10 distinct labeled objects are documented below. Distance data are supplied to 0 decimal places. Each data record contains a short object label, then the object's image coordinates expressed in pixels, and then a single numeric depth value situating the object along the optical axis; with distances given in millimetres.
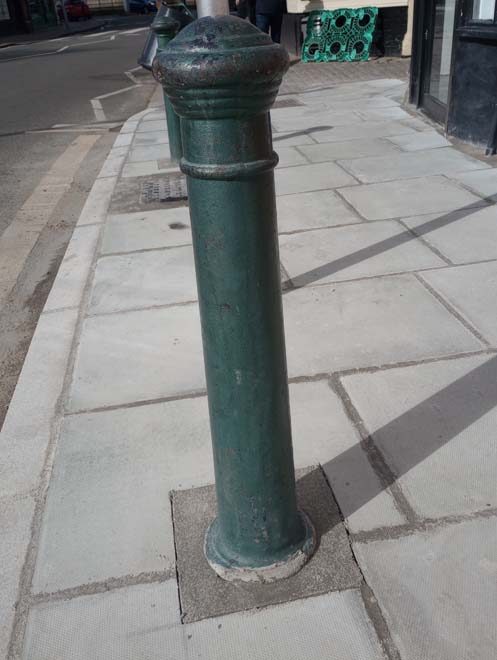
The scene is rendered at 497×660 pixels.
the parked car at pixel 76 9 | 49656
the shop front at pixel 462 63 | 6078
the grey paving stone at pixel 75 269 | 3955
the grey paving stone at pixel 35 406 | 2508
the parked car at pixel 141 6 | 56469
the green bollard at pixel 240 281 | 1433
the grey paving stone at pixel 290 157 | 6531
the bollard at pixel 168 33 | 5996
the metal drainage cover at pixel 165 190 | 5773
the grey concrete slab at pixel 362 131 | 7455
